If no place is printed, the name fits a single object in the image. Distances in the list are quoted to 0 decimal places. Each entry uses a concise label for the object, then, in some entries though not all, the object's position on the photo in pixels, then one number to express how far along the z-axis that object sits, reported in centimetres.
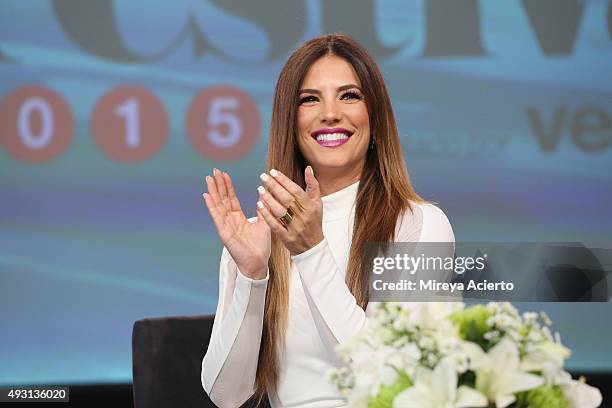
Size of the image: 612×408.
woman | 510
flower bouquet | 442
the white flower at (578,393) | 446
